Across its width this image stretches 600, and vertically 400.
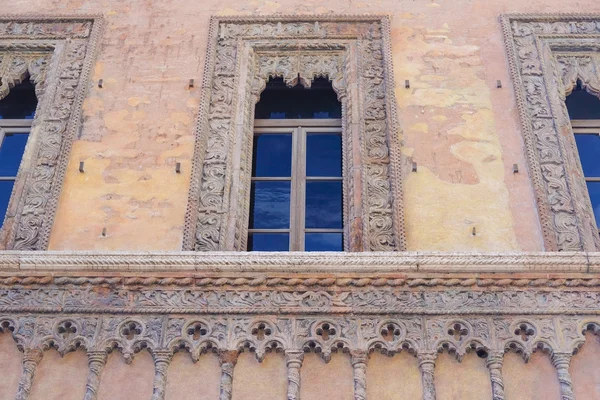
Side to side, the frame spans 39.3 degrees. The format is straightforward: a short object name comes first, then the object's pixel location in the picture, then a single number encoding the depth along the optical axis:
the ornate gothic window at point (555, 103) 5.61
